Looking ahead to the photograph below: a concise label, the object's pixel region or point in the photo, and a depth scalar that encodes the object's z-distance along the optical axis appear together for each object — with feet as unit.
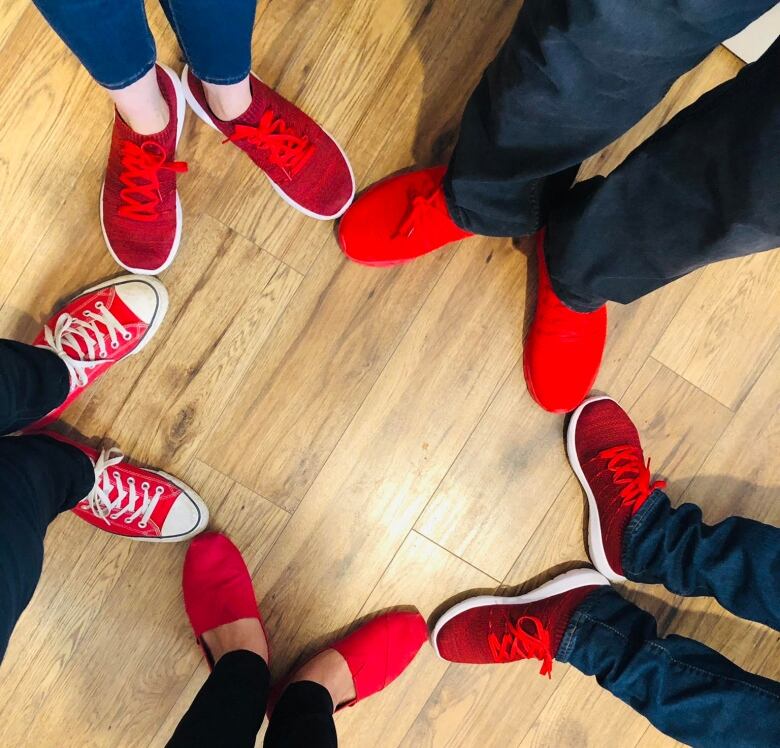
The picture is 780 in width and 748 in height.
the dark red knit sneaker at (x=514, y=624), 3.25
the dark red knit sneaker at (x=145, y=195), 2.99
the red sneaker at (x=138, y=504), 3.13
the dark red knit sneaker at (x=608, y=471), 3.30
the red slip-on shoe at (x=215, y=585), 3.14
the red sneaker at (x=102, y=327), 3.06
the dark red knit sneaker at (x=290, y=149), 3.04
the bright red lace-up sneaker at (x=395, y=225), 3.09
